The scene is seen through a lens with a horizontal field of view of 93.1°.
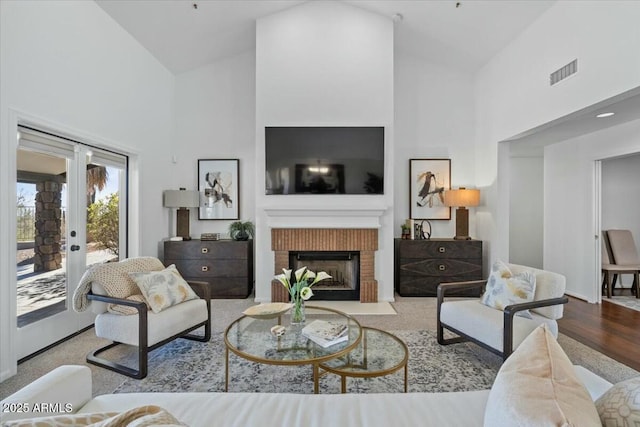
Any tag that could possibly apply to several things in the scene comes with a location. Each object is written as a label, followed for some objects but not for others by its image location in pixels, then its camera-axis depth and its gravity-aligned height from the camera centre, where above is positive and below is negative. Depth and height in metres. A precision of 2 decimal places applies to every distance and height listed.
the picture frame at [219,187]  4.86 +0.39
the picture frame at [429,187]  4.89 +0.39
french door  2.62 -0.16
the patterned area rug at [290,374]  2.12 -1.24
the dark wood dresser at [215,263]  4.30 -0.73
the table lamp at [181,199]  4.46 +0.19
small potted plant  4.50 -0.28
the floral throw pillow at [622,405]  0.78 -0.53
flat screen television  4.16 +0.72
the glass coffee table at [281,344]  1.81 -0.87
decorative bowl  2.28 -0.77
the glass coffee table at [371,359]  1.76 -0.92
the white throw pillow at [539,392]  0.70 -0.46
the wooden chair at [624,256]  4.23 -0.67
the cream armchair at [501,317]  2.22 -0.86
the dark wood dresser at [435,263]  4.36 -0.76
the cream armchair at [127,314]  2.29 -0.83
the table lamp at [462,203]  4.46 +0.12
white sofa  1.11 -0.77
